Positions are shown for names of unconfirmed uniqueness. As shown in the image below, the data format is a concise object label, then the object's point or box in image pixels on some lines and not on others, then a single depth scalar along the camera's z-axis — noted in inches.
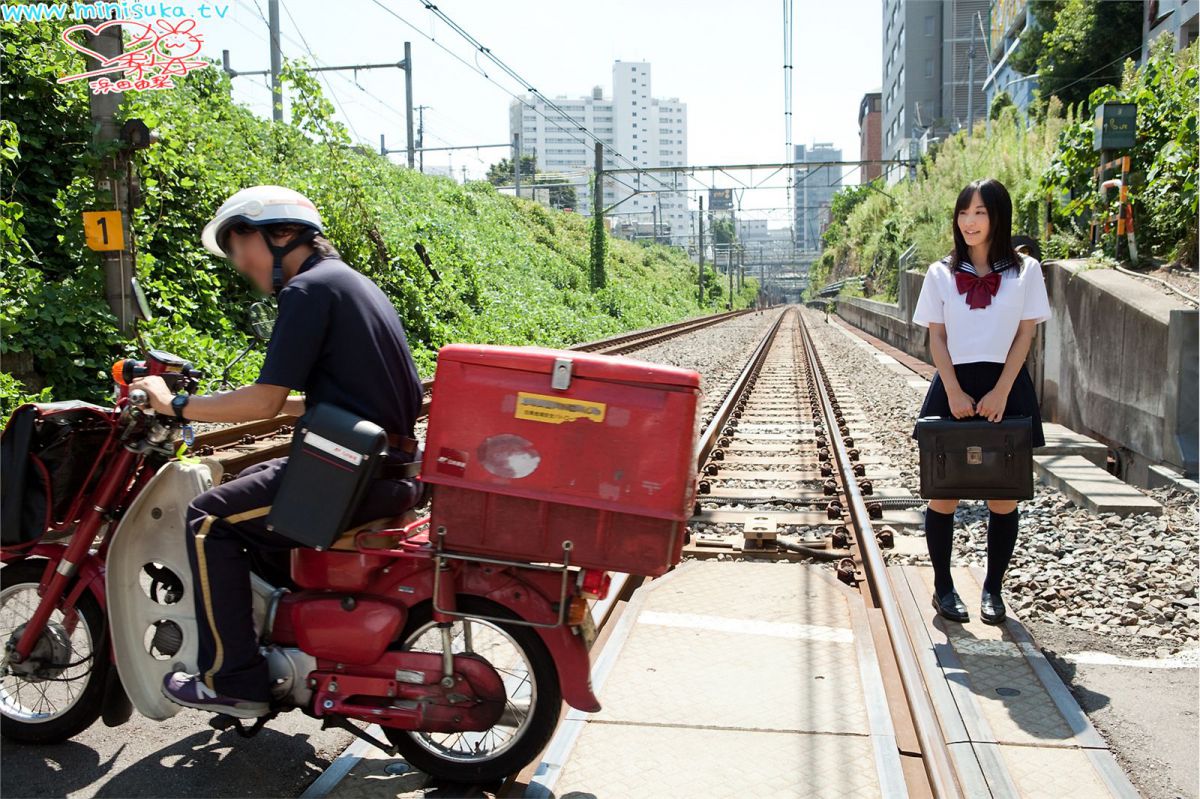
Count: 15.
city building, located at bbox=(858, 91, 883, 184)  5216.5
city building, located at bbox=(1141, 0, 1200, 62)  1214.3
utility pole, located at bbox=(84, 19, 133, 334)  385.1
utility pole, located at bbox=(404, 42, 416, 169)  1159.6
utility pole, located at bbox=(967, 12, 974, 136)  1297.2
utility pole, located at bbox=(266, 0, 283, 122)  848.3
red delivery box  116.8
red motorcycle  118.5
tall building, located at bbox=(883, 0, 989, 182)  3422.7
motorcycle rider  119.8
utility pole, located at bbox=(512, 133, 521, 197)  1908.7
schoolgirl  177.2
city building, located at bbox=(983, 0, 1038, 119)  1973.4
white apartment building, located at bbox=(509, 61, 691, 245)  6830.7
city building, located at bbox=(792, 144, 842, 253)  6369.1
